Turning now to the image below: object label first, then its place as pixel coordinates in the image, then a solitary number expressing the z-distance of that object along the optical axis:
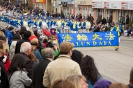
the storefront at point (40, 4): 53.78
